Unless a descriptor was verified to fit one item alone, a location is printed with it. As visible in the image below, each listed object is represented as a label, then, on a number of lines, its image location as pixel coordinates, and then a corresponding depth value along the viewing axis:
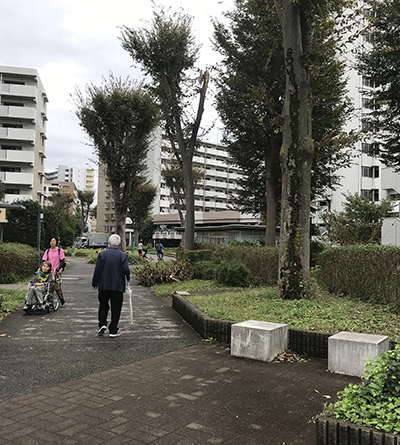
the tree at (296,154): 9.09
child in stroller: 9.47
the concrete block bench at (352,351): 4.93
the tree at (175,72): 20.97
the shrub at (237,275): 13.42
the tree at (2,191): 29.76
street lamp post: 19.70
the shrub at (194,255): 18.81
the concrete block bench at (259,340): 5.58
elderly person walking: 7.20
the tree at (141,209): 61.35
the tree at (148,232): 80.50
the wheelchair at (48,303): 9.48
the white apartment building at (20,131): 53.75
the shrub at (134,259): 32.32
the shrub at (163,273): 16.20
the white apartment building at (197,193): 79.62
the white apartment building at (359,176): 51.41
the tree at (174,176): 51.06
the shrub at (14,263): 16.12
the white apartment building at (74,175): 192.25
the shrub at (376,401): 2.62
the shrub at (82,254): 41.53
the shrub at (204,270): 16.08
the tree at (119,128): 29.83
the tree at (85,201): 81.75
